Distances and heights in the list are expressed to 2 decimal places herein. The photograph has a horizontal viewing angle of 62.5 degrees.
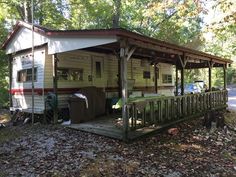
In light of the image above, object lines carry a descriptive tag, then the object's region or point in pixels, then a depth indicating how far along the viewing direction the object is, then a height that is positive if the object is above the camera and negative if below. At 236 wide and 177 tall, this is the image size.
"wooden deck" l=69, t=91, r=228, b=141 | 5.88 -1.23
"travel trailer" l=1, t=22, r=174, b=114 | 7.16 +0.86
